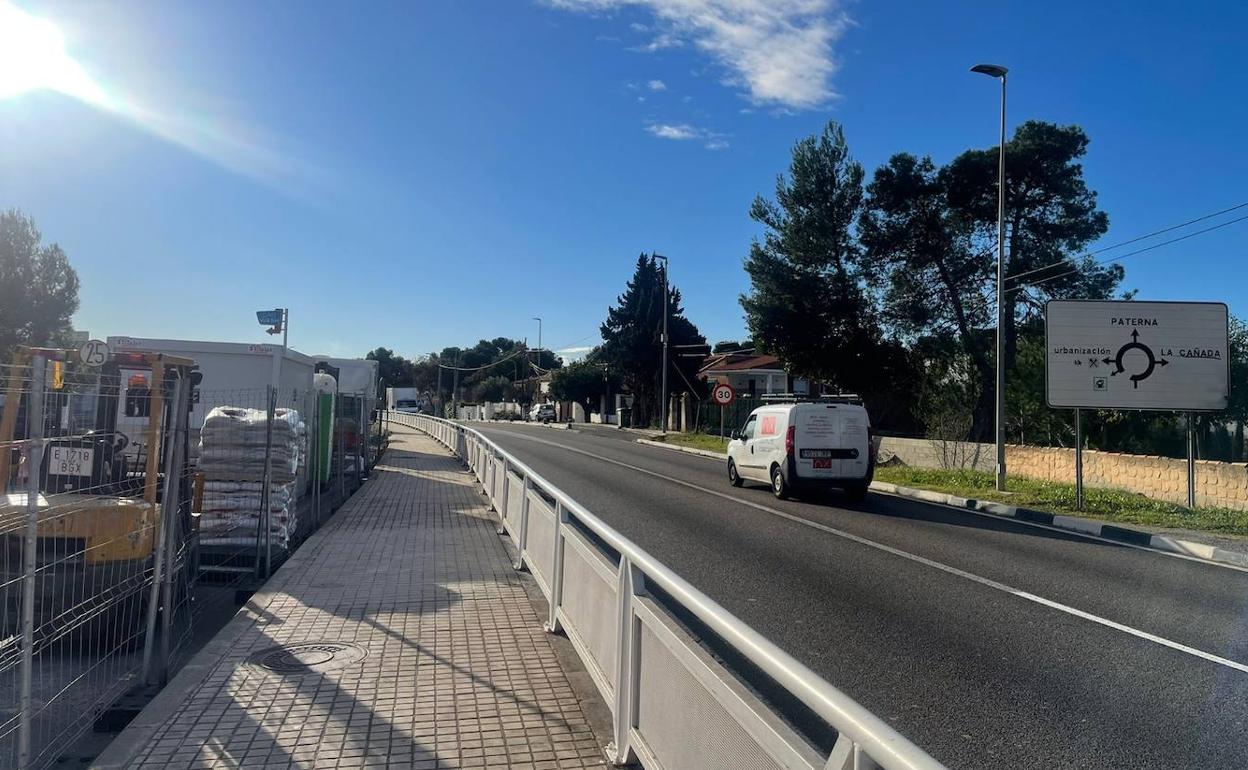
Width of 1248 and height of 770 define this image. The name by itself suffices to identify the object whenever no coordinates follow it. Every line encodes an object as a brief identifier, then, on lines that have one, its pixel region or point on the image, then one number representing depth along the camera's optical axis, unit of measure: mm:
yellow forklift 4781
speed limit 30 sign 32969
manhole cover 5562
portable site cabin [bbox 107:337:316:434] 14383
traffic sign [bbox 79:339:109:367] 9133
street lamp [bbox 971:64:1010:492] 18812
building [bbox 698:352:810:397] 54859
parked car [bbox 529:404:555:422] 74062
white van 16438
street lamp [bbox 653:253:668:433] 44312
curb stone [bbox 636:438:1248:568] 11416
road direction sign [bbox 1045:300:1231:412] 16922
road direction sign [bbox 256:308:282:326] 23511
